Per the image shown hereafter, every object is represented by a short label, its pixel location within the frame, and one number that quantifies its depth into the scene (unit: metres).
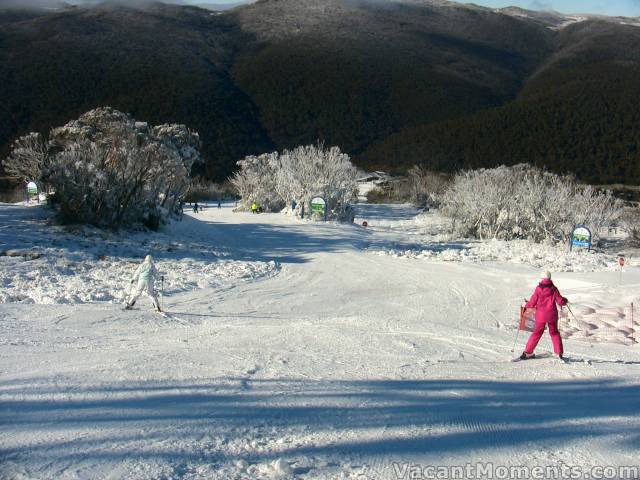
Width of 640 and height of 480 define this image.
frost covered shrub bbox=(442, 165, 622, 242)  27.57
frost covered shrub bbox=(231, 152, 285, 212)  38.66
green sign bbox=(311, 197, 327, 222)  30.33
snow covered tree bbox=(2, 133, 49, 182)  31.58
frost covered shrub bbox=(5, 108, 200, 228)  19.14
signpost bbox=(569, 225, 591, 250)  22.45
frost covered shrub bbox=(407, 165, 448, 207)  48.64
